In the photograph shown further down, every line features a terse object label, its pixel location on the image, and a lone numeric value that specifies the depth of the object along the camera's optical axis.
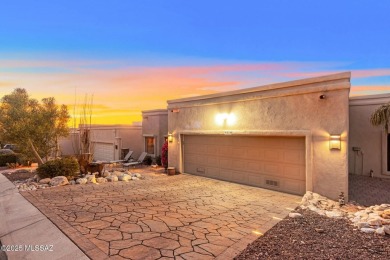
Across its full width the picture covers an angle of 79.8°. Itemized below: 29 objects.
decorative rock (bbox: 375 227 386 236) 4.95
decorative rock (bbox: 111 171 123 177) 12.80
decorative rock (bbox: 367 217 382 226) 5.41
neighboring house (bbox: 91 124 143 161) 20.61
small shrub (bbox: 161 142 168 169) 15.68
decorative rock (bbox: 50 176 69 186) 10.79
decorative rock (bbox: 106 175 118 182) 11.92
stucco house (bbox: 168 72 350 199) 7.86
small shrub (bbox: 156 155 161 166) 17.38
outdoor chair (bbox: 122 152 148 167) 18.59
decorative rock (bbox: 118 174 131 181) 12.10
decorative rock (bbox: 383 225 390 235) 4.92
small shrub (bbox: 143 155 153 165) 18.53
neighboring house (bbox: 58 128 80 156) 27.14
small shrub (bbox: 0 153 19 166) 18.91
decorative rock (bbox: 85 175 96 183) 11.55
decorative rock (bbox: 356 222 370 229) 5.42
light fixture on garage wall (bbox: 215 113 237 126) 11.01
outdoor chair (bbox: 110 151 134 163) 18.74
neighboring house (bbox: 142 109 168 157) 18.52
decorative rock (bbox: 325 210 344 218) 6.36
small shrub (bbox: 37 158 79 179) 11.70
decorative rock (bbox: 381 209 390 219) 5.72
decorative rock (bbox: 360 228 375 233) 5.15
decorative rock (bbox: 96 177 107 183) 11.76
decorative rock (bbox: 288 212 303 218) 6.36
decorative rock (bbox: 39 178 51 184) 10.99
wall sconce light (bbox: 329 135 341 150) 7.67
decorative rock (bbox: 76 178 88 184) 11.23
